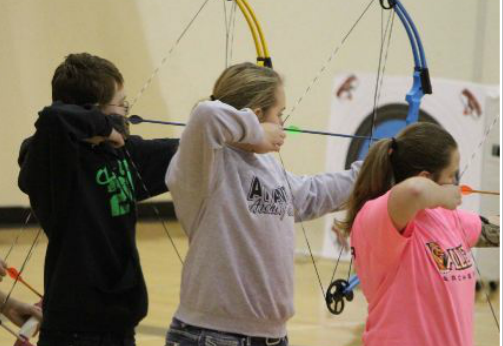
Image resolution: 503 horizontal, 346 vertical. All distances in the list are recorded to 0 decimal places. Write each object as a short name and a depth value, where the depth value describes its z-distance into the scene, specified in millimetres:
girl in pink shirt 8317
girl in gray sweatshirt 8381
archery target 14514
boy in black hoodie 8400
